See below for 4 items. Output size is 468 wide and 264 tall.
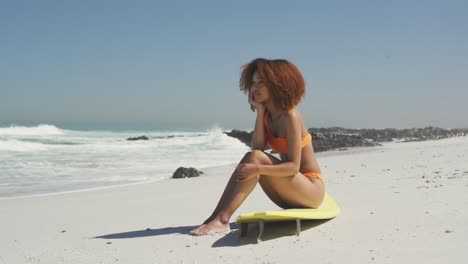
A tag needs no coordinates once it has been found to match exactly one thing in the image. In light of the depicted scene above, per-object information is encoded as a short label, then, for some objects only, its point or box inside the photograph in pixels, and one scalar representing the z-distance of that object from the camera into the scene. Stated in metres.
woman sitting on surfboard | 4.66
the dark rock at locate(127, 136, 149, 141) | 32.19
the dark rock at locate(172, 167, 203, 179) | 11.68
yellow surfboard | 4.47
